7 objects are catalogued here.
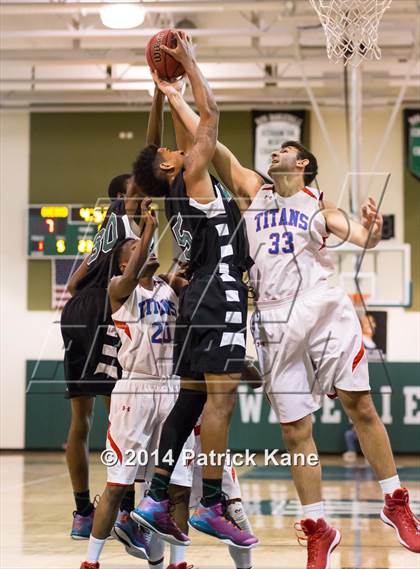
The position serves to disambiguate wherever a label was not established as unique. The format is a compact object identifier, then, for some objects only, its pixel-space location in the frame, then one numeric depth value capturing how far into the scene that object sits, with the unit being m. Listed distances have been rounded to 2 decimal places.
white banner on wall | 16.55
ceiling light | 11.81
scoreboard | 15.44
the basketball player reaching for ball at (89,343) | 6.69
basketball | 5.55
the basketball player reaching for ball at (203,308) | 5.26
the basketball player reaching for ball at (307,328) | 5.34
